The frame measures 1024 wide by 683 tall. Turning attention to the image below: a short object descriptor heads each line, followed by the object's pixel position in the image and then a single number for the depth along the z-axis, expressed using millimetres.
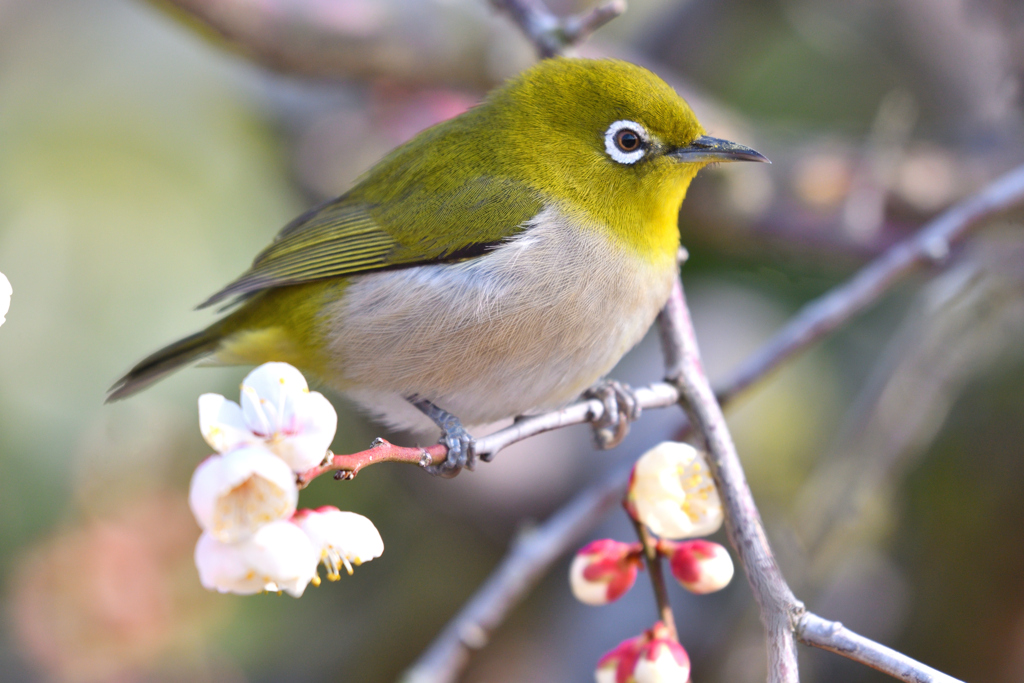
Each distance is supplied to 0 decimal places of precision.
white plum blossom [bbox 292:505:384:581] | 3168
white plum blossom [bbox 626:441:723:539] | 4184
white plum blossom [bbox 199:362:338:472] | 3041
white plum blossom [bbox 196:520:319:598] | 2973
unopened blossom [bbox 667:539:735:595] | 4152
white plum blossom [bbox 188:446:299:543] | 2848
